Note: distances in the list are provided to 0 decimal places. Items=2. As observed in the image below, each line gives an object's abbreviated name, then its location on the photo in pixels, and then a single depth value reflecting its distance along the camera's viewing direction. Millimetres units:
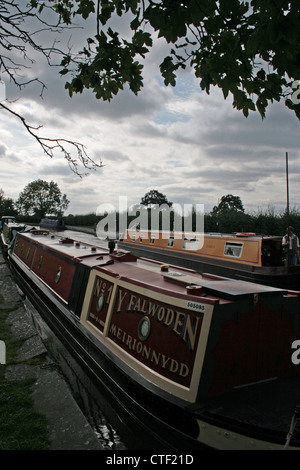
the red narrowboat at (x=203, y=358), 3305
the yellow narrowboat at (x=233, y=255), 10453
